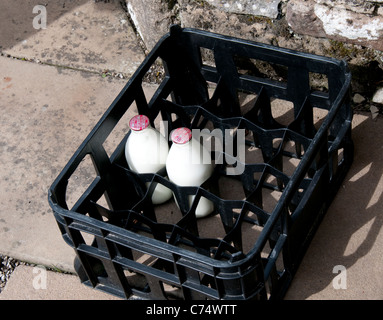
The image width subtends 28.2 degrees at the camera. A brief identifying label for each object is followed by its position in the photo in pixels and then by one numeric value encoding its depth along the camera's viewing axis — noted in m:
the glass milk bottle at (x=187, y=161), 2.56
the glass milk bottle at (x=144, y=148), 2.65
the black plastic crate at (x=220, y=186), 2.34
